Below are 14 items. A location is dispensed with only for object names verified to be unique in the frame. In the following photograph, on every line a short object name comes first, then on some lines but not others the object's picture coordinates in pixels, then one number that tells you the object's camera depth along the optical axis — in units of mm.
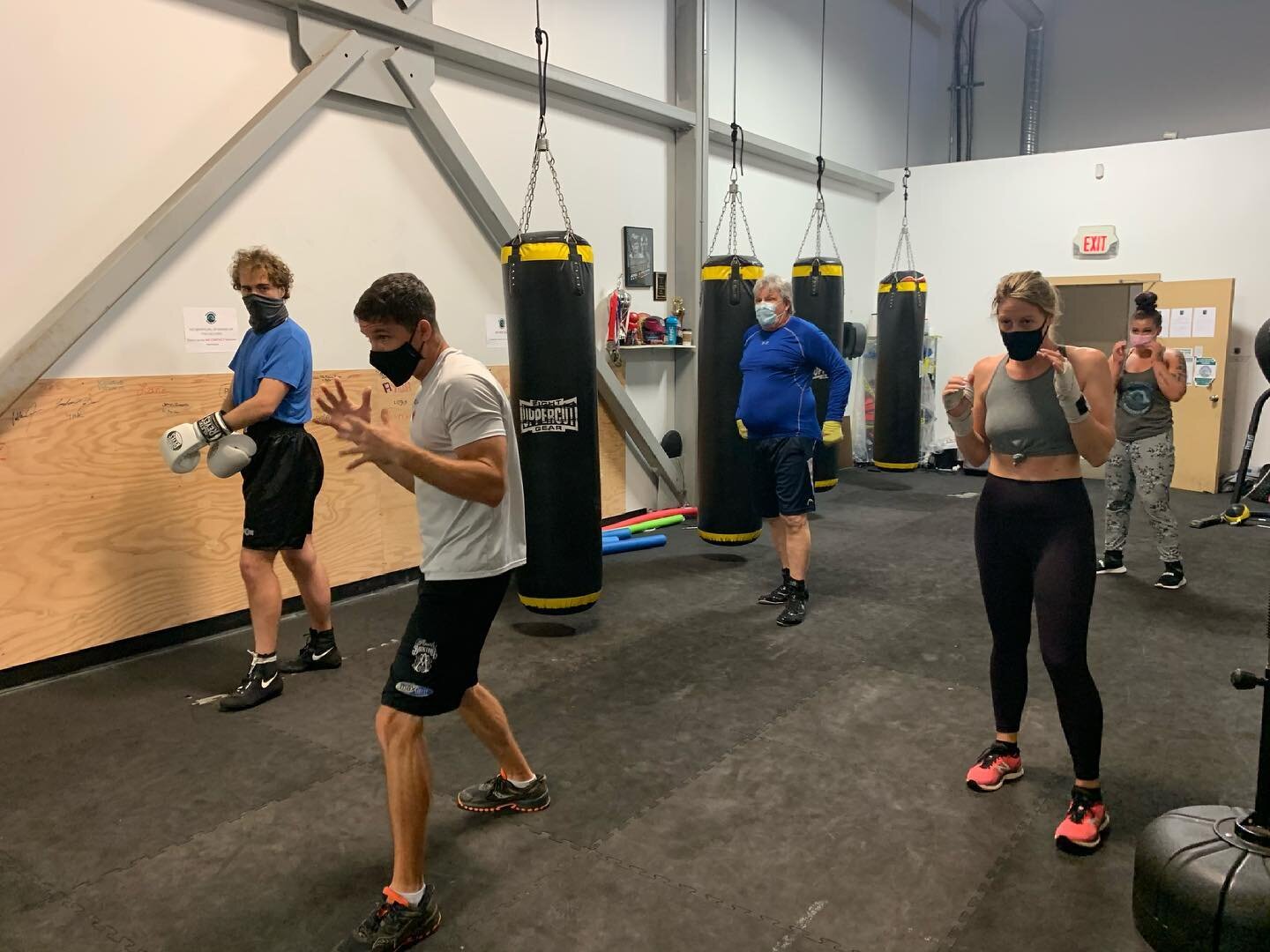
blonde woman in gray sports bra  2203
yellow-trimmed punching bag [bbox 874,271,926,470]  7012
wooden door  7203
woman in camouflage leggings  4289
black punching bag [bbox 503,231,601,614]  3869
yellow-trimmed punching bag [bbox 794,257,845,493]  6461
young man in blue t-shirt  3139
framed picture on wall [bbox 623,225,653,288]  6113
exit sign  7824
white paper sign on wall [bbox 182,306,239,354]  3916
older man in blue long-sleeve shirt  4156
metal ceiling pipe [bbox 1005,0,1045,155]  9328
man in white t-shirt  1920
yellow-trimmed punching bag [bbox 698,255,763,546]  4766
